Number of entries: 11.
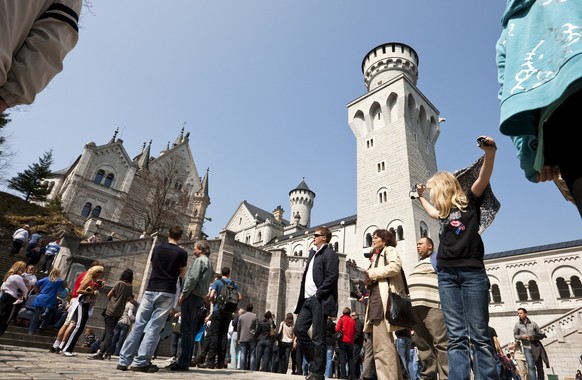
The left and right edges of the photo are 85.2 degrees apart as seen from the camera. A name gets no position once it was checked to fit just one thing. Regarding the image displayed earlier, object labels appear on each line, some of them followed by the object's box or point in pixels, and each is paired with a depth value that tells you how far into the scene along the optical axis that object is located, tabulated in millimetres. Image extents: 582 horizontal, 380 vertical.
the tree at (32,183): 30422
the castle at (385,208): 19961
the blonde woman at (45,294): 7969
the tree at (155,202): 26016
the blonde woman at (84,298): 6145
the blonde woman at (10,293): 6375
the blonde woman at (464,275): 2635
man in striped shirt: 4223
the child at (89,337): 9086
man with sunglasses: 4383
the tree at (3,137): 25683
